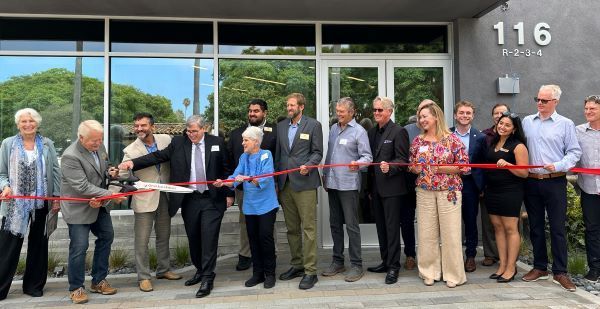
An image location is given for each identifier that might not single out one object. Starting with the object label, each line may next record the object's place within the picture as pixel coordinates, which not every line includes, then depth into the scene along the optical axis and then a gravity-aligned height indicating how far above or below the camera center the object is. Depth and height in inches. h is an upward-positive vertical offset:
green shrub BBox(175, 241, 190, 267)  223.3 -44.8
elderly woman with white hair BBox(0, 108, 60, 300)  167.3 -9.3
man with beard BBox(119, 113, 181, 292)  178.2 -13.1
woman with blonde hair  172.6 -11.8
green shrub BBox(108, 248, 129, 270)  217.3 -45.1
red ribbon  163.0 -3.2
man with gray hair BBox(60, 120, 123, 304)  160.6 -8.8
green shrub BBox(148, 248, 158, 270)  215.7 -45.4
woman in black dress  173.8 -9.4
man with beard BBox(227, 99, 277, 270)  193.5 +14.7
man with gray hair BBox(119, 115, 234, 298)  176.2 -4.8
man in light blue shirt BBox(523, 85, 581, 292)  172.4 -2.7
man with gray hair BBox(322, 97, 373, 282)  185.3 -7.2
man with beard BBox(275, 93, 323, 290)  180.7 -6.6
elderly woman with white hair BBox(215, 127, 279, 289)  171.0 -11.5
